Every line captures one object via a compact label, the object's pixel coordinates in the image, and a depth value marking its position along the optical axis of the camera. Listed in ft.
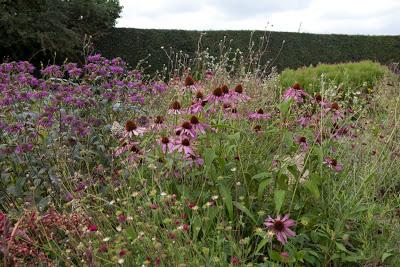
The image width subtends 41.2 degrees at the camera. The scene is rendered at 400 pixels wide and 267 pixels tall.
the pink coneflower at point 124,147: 8.96
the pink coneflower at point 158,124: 9.86
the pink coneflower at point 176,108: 9.52
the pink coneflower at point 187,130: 8.52
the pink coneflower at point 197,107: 9.35
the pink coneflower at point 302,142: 9.69
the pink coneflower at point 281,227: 7.27
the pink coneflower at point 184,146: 8.32
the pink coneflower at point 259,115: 10.19
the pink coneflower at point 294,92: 9.62
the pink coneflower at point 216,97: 9.33
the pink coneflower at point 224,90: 9.55
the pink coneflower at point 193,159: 8.93
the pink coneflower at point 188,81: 10.09
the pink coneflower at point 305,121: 10.46
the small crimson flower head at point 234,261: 6.94
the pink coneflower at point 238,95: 9.48
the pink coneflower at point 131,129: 9.02
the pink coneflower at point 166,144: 8.52
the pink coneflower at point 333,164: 9.33
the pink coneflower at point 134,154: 9.25
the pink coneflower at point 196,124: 8.69
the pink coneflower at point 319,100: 9.79
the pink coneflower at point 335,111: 10.01
